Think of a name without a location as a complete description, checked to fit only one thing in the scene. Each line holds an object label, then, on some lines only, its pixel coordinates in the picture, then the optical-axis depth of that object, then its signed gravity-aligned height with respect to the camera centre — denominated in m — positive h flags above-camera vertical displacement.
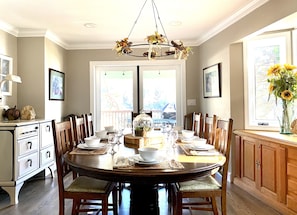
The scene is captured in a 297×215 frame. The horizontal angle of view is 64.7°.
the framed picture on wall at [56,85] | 4.18 +0.43
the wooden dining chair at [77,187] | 1.97 -0.69
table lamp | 3.29 +0.41
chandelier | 2.39 +0.67
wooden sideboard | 2.48 -0.73
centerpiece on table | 2.57 -0.21
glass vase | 2.93 -0.12
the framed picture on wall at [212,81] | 3.95 +0.47
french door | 4.89 +0.34
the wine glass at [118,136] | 2.21 -0.27
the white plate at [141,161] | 1.63 -0.38
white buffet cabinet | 2.87 -0.59
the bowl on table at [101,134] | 2.83 -0.33
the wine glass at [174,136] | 2.16 -0.27
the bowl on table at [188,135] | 2.76 -0.33
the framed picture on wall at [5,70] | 3.54 +0.58
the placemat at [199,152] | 1.98 -0.40
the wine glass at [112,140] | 2.02 -0.29
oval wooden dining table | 1.49 -0.41
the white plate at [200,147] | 2.15 -0.38
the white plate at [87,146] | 2.18 -0.37
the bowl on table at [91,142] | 2.22 -0.33
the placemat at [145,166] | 1.57 -0.40
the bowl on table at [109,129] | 3.26 -0.30
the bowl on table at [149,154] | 1.63 -0.33
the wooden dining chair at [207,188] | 1.93 -0.69
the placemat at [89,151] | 2.03 -0.39
